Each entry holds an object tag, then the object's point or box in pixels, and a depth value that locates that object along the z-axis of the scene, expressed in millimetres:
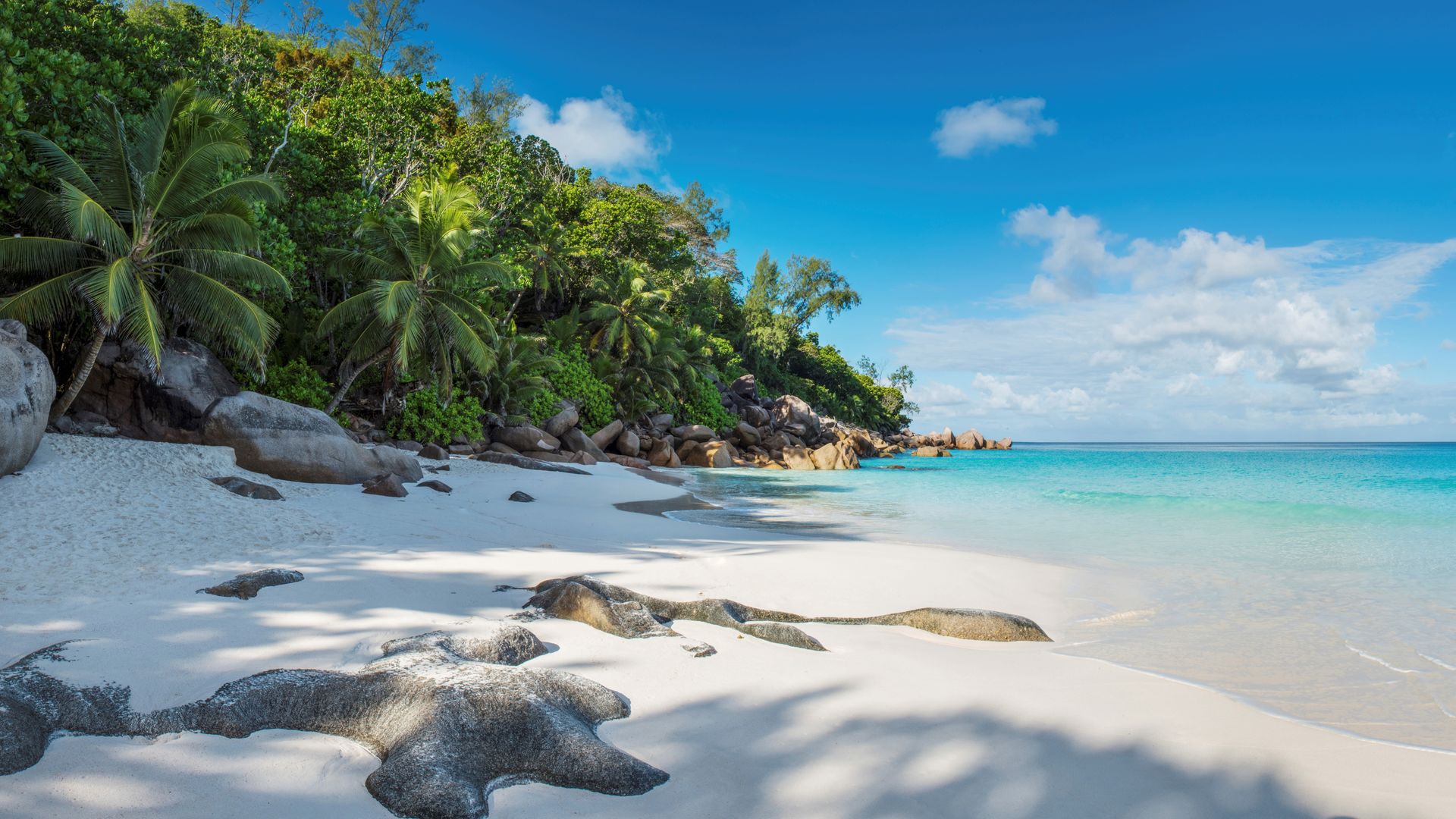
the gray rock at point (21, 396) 7777
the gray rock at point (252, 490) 8812
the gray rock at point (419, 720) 2340
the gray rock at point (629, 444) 27438
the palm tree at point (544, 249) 27484
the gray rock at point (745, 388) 43250
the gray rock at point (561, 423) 24312
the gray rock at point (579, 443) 24188
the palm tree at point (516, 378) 22812
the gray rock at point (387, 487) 10500
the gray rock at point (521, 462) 17625
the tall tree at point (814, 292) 51000
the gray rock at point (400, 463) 12484
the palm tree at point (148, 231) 10875
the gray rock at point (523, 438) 22016
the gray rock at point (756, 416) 39812
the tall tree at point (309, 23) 36844
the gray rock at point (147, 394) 11875
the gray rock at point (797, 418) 41062
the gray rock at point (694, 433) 31609
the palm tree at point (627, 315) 30109
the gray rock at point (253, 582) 4516
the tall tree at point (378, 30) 37281
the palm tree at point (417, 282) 16594
